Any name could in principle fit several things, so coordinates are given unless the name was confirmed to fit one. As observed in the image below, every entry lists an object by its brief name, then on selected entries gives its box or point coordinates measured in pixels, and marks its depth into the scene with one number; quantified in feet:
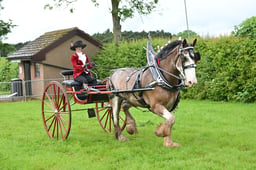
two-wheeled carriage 24.34
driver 25.23
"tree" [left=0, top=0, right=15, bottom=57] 60.53
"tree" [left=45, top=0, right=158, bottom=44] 66.69
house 62.18
